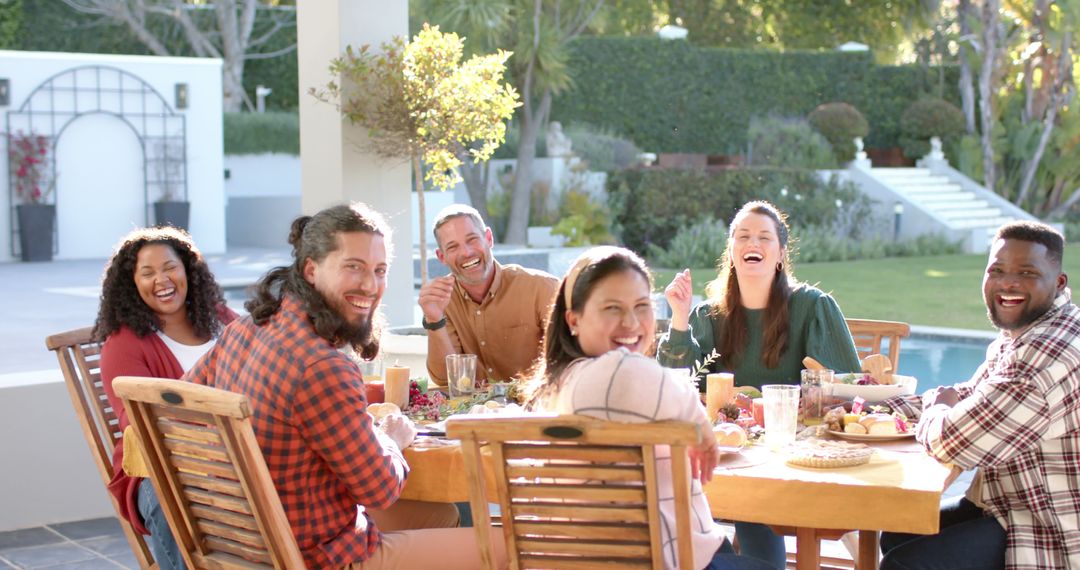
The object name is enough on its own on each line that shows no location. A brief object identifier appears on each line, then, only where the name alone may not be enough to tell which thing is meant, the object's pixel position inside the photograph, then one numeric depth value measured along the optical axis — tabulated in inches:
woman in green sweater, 150.2
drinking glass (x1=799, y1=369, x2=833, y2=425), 126.2
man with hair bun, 97.0
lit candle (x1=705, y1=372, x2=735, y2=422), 125.4
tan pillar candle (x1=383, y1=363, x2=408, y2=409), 132.8
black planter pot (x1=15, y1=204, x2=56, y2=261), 709.6
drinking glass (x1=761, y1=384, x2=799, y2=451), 112.8
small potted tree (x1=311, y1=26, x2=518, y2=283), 259.8
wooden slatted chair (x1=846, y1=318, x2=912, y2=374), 161.3
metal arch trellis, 722.8
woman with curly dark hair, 135.0
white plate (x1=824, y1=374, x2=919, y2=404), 128.8
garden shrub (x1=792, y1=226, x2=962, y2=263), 701.8
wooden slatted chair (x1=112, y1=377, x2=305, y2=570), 92.7
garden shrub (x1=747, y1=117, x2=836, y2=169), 808.9
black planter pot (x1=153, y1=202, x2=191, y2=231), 754.8
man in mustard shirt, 164.9
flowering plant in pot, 711.1
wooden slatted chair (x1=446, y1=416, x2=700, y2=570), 82.2
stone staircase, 778.2
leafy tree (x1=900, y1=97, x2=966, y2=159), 896.3
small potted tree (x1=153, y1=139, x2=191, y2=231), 756.9
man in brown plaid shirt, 104.5
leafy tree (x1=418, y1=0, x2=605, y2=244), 690.8
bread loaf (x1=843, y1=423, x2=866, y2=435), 117.6
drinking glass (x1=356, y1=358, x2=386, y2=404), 135.4
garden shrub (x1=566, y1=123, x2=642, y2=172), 761.6
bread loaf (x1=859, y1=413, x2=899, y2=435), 117.1
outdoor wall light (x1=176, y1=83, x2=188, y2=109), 761.0
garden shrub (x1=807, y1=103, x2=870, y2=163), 845.8
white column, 264.1
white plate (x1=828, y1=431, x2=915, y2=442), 115.9
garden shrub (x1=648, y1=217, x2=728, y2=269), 676.1
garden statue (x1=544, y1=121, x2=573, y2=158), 746.2
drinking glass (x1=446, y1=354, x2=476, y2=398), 139.8
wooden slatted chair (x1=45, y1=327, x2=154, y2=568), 134.3
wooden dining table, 98.0
